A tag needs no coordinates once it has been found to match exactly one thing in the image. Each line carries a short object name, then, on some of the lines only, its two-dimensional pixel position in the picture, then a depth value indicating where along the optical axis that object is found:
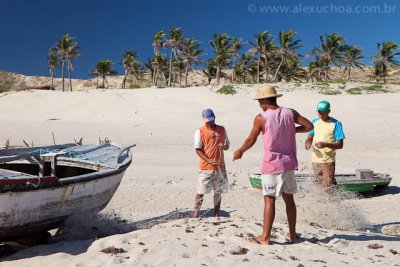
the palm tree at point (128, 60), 65.75
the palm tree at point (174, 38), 54.53
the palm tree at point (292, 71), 58.41
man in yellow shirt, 6.45
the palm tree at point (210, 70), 62.66
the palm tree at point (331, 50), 57.88
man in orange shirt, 6.60
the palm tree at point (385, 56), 62.22
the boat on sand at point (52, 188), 5.14
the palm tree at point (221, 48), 53.53
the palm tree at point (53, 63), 64.50
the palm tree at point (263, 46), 51.41
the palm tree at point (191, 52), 57.75
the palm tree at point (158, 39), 55.66
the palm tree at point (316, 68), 62.39
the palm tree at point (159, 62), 59.03
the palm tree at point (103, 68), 66.06
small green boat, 9.48
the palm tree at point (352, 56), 63.29
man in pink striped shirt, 4.96
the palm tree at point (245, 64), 63.22
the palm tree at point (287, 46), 51.97
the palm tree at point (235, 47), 55.56
